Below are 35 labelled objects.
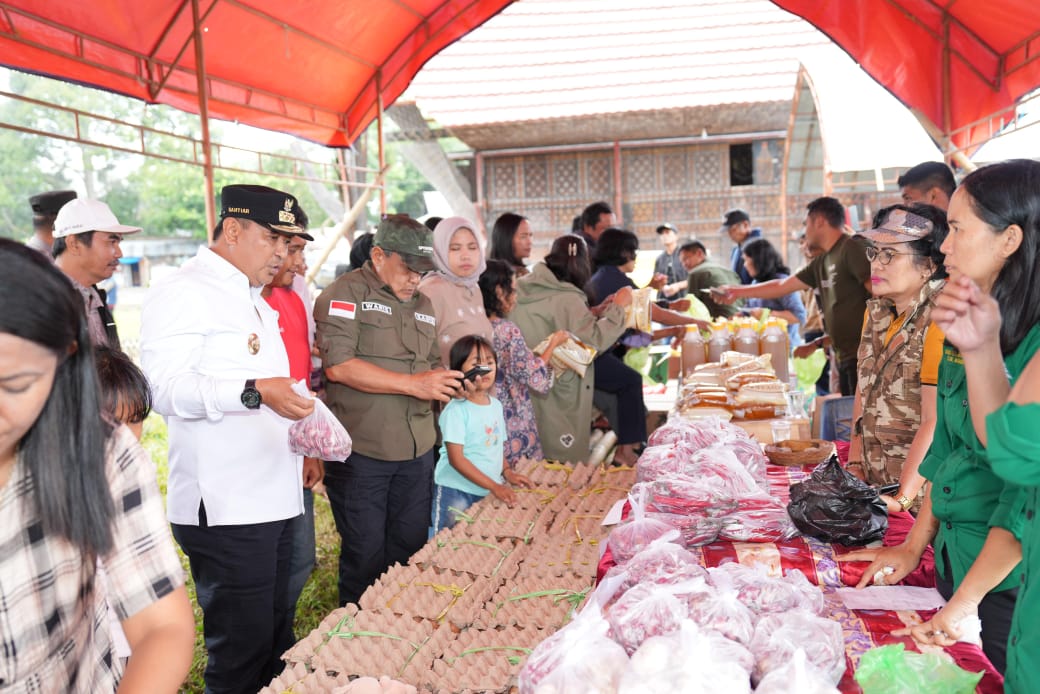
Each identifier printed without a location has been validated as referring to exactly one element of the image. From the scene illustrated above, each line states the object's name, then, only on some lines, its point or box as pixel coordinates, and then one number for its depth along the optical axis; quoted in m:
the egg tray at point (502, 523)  2.71
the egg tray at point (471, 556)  2.42
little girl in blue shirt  3.43
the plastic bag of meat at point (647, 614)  1.38
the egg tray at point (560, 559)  2.33
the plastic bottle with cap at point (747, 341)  5.00
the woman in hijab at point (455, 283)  4.02
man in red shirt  3.28
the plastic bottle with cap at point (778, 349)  4.96
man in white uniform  2.36
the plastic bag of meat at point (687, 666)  1.21
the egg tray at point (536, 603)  2.06
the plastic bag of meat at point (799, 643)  1.32
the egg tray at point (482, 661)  1.74
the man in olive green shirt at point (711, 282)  7.08
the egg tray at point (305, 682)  1.76
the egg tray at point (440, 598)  2.12
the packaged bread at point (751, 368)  4.24
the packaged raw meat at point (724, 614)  1.38
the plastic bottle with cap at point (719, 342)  5.06
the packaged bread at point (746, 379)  4.03
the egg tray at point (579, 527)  2.65
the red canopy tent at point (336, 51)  4.92
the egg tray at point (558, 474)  3.29
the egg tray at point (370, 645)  1.85
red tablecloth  1.53
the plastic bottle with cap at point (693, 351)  5.09
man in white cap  3.57
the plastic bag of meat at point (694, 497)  2.12
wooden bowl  2.80
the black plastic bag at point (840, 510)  2.02
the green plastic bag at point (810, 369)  5.69
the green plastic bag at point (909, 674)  1.31
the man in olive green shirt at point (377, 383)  3.11
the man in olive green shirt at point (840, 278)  4.50
